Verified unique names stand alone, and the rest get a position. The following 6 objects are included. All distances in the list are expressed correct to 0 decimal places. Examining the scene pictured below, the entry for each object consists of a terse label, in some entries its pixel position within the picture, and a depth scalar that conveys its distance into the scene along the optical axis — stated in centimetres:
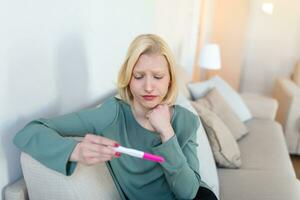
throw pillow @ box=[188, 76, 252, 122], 247
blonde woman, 102
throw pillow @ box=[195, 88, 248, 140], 228
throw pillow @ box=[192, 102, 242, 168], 188
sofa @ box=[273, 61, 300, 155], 299
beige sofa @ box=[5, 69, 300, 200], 97
